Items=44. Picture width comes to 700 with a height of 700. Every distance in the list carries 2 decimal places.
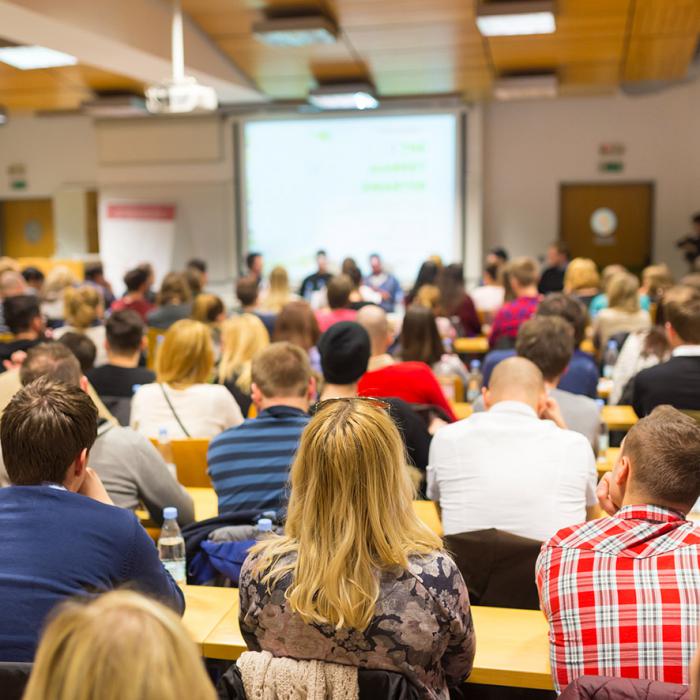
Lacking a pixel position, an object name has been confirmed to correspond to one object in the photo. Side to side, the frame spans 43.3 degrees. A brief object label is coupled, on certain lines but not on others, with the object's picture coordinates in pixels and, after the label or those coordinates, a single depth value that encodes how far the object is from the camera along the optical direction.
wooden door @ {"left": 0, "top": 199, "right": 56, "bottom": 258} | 15.16
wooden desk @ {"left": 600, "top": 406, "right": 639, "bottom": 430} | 4.67
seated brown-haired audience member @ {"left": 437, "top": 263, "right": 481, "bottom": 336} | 8.56
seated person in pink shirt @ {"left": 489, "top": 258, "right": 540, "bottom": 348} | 6.67
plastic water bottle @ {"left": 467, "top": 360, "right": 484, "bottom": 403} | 5.95
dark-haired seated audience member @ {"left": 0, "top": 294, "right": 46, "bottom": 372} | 5.74
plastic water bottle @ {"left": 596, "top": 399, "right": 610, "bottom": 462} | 4.07
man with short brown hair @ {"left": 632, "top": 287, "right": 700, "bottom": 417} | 4.12
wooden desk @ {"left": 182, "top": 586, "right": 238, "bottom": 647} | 2.42
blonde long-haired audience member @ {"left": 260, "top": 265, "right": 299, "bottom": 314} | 7.68
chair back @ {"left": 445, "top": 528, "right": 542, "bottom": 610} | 2.54
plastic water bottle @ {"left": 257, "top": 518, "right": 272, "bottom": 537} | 2.74
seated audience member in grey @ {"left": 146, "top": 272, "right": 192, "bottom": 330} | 7.41
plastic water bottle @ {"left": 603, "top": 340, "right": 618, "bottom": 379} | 6.20
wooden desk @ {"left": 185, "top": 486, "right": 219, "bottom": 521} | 3.39
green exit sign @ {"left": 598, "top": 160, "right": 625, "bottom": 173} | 12.65
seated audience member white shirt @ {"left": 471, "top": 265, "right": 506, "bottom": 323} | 9.44
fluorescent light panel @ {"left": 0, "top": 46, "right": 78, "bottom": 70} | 8.05
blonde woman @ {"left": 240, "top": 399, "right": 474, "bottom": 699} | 1.87
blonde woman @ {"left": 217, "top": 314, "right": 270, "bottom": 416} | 5.11
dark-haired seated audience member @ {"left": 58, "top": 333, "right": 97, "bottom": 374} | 4.59
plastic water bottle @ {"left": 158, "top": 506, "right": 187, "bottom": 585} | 2.86
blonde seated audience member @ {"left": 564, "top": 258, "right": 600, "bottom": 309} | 7.93
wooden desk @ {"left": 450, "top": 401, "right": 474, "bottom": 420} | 4.89
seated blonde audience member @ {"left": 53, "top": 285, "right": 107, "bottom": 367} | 6.56
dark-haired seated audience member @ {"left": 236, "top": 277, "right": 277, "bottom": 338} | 7.31
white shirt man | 2.85
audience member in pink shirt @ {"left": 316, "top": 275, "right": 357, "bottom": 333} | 6.79
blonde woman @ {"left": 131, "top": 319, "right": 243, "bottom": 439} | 4.21
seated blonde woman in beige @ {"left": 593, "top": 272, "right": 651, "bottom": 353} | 6.63
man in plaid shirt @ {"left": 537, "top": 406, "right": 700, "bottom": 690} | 1.96
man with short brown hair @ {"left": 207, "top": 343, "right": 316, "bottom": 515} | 3.21
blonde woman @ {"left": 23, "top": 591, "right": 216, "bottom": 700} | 0.86
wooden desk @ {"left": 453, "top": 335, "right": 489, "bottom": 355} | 7.77
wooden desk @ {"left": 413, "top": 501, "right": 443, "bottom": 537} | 3.22
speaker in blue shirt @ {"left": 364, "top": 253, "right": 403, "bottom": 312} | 11.67
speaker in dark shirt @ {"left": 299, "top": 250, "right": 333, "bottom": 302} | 11.25
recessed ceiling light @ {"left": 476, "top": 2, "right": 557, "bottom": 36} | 7.19
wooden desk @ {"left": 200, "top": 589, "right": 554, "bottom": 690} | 2.18
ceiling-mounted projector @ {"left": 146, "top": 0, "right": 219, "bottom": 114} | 6.95
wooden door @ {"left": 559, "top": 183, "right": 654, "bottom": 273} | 12.81
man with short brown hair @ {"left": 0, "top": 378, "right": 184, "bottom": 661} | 1.89
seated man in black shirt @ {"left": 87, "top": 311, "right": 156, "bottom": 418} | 4.87
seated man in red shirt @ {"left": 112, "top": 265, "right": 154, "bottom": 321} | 8.32
